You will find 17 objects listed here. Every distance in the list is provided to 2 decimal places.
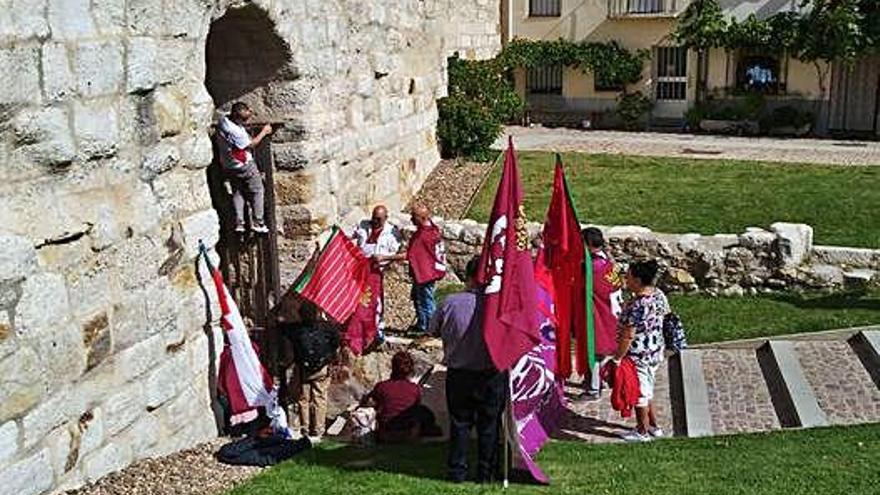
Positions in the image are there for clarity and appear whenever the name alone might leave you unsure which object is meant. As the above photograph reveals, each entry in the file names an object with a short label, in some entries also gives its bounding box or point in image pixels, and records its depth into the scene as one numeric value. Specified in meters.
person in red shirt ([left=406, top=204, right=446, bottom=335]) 10.36
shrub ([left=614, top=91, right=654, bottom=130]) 27.31
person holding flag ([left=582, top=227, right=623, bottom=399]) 8.03
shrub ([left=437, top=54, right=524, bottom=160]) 17.52
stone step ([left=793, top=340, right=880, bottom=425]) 7.80
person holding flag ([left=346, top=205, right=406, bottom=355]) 9.66
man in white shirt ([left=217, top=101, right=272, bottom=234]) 8.74
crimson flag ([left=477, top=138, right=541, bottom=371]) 6.11
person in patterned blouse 7.34
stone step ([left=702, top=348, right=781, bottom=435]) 7.90
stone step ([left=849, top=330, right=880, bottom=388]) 8.72
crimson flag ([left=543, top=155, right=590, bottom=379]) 7.64
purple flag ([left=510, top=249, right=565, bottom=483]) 6.72
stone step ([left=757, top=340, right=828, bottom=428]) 7.78
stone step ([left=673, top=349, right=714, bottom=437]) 7.81
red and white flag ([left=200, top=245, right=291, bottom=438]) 7.37
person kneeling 7.59
